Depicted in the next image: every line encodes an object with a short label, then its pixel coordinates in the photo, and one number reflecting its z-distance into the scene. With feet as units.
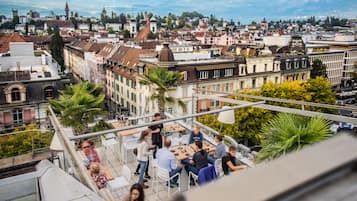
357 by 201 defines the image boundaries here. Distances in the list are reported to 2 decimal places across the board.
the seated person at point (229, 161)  20.29
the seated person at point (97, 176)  19.49
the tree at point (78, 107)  49.14
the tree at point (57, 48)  206.80
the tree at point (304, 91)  101.76
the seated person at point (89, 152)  21.04
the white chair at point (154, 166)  21.95
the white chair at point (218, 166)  21.22
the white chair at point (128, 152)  25.95
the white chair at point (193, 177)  21.17
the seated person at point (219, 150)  22.83
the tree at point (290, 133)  16.14
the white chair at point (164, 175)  20.27
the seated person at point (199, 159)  20.43
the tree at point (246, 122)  88.07
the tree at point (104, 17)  570.05
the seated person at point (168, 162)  20.67
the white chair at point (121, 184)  20.51
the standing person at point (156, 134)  25.60
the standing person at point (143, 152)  21.31
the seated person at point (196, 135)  26.19
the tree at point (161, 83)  69.05
